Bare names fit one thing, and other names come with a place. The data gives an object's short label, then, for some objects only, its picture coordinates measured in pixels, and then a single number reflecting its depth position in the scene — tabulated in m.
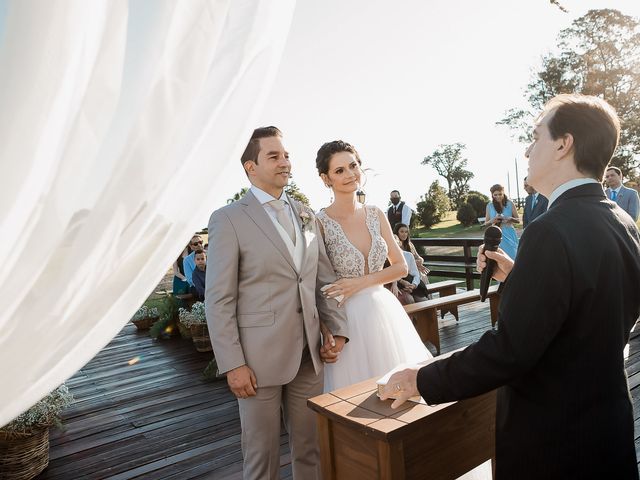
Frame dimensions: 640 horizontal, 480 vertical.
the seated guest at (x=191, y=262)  6.14
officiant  1.01
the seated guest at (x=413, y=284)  5.18
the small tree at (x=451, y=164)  48.75
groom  1.80
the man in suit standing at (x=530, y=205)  4.64
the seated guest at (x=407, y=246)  5.88
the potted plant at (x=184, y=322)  5.70
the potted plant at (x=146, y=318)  7.09
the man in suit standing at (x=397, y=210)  7.97
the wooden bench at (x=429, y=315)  4.19
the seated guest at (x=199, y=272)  5.77
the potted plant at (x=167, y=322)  6.41
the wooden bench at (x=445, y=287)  6.04
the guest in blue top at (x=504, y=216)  6.16
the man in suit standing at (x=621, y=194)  5.61
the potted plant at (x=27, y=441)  2.69
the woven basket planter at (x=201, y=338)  5.42
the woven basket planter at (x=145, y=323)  7.12
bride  2.37
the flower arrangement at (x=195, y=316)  5.48
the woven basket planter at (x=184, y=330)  6.02
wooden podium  1.19
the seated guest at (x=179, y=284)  6.81
